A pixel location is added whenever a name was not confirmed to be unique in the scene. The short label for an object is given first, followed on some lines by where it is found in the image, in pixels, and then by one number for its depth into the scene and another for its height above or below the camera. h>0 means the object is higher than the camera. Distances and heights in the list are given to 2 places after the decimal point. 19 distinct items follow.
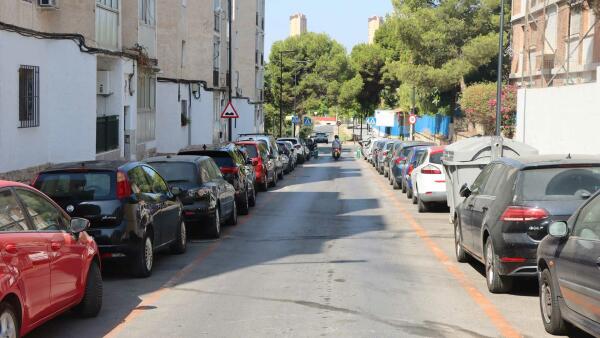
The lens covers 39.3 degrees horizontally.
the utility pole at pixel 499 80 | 27.53 +1.43
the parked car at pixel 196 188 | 14.96 -1.27
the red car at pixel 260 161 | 26.95 -1.37
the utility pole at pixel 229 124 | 39.97 -0.26
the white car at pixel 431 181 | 20.53 -1.46
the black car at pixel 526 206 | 9.16 -0.91
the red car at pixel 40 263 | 6.41 -1.26
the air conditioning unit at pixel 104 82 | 25.03 +1.04
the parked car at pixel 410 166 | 24.47 -1.31
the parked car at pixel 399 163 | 28.27 -1.44
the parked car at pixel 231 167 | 19.42 -1.14
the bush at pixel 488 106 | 41.12 +0.88
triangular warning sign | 36.09 +0.28
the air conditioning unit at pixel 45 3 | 23.19 +3.09
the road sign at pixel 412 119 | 57.88 +0.18
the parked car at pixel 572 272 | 6.59 -1.25
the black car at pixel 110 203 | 10.62 -1.10
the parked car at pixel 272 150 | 31.55 -1.17
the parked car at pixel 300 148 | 49.41 -1.71
